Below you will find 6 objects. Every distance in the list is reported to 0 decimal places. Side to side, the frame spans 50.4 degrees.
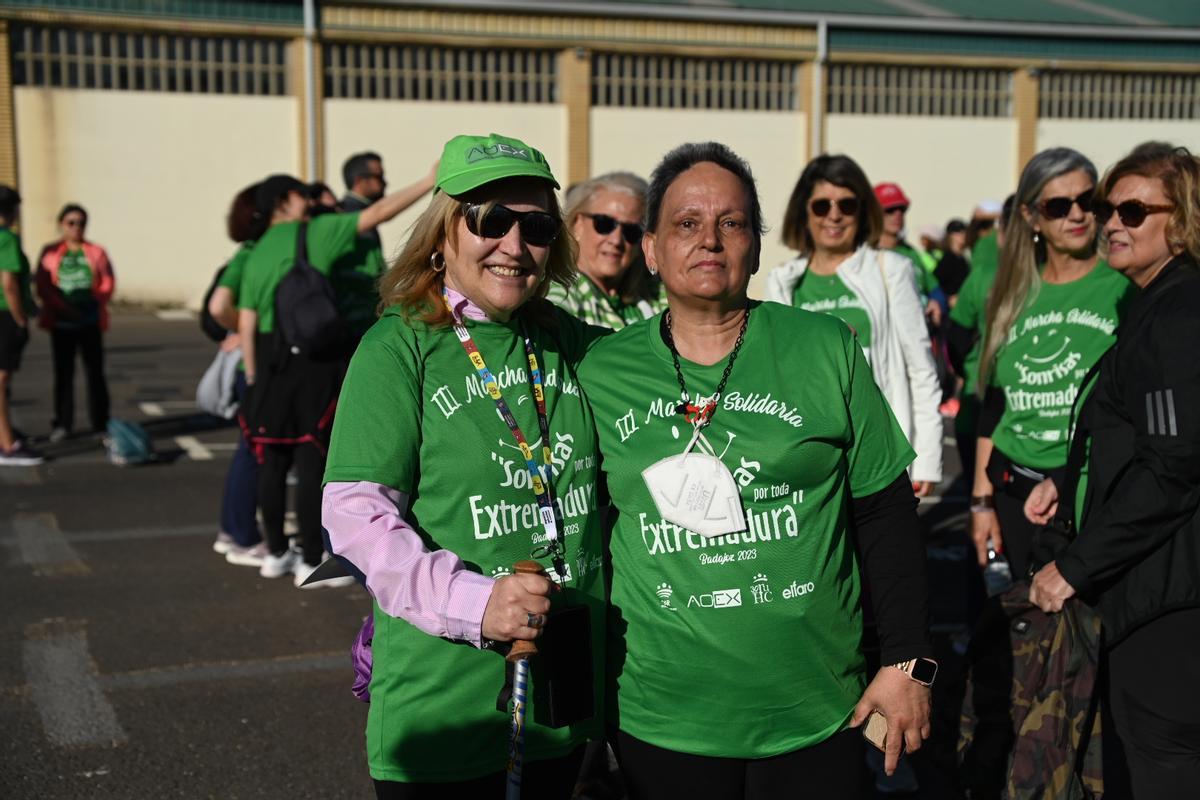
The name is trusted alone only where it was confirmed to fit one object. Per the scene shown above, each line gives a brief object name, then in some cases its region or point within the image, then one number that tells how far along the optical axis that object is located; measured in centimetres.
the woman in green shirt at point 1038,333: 412
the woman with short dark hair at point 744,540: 255
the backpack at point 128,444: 995
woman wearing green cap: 239
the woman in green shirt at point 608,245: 446
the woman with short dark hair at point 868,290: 459
